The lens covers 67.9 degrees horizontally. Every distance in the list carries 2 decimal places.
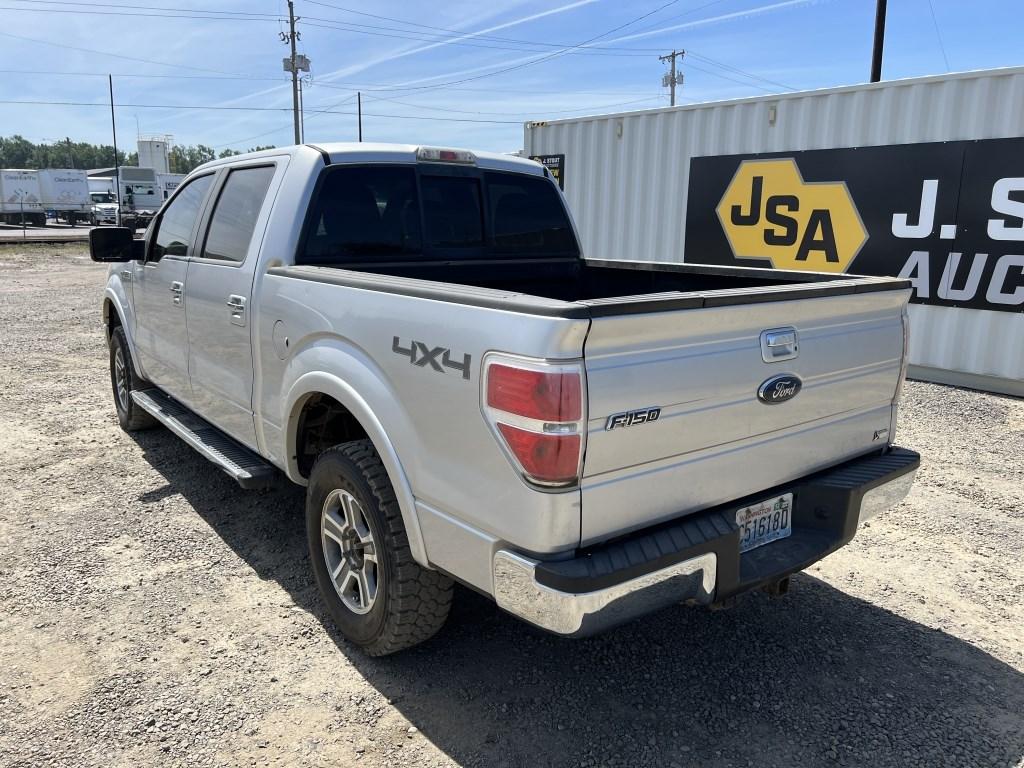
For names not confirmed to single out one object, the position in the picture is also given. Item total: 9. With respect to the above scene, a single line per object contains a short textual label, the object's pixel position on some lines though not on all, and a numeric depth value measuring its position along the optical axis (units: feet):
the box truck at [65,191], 157.39
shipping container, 25.38
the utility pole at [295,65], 144.56
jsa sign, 25.35
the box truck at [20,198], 150.61
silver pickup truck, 7.11
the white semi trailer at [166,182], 163.43
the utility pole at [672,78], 183.62
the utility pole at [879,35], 52.54
